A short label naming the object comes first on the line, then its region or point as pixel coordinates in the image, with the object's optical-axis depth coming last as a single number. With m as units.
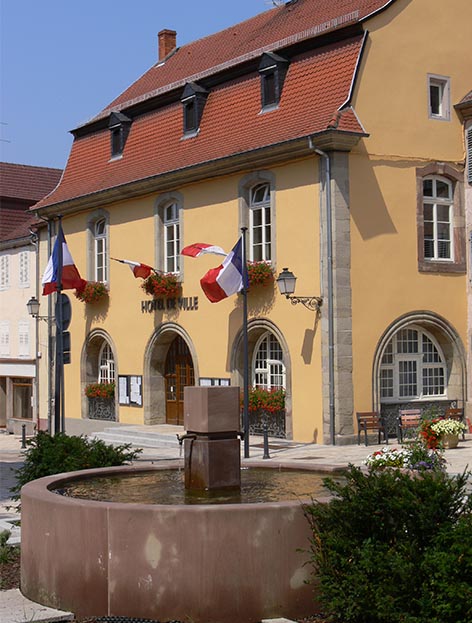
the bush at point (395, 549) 6.52
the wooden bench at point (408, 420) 22.92
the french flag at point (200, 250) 24.19
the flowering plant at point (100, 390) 30.48
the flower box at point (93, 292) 30.53
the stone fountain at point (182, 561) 7.76
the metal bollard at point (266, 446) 19.81
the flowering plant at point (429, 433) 19.86
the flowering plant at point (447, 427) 20.53
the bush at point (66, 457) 12.66
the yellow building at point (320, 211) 22.83
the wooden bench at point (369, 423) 22.34
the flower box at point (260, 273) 24.06
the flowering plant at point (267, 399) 23.91
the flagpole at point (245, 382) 20.64
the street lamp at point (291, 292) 22.55
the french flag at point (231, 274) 22.98
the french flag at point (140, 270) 27.50
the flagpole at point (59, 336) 19.64
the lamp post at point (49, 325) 31.97
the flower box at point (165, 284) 27.47
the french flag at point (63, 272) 24.47
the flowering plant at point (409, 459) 10.47
